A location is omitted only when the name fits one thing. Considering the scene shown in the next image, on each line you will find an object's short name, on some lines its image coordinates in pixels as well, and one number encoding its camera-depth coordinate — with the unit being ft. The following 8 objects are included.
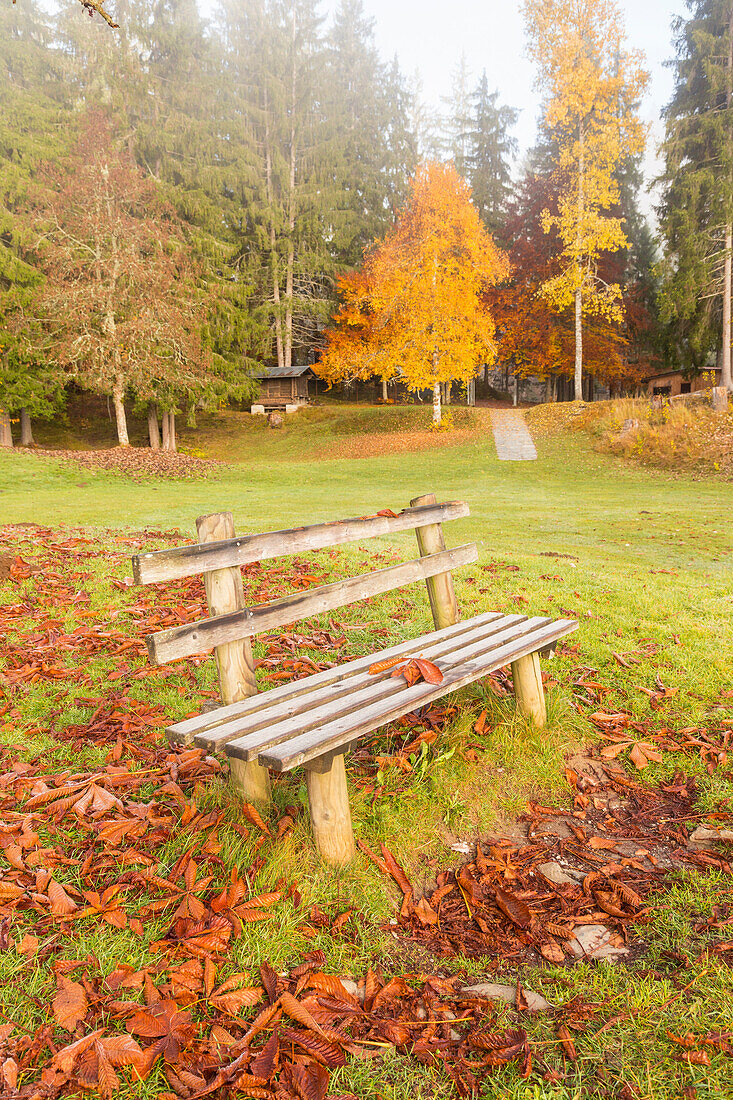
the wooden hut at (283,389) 115.44
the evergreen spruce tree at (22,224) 77.36
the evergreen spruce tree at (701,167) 73.82
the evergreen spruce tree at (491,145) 136.87
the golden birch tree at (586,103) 74.84
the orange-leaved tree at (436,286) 75.20
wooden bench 7.71
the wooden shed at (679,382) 95.04
